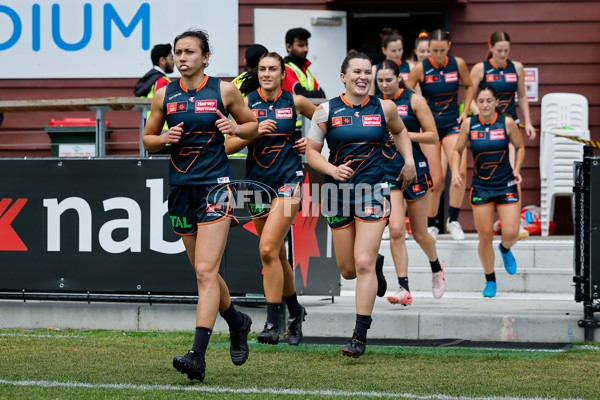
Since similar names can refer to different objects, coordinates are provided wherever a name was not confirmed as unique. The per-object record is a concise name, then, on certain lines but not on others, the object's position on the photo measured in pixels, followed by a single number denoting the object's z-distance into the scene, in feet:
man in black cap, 58.54
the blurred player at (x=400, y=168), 59.11
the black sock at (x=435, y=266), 63.93
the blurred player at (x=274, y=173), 50.01
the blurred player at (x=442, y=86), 75.15
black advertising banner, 58.75
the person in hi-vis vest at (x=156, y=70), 73.02
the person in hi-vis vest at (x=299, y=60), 65.32
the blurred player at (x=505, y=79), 78.12
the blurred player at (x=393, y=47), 71.61
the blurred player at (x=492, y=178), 66.95
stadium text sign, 89.61
